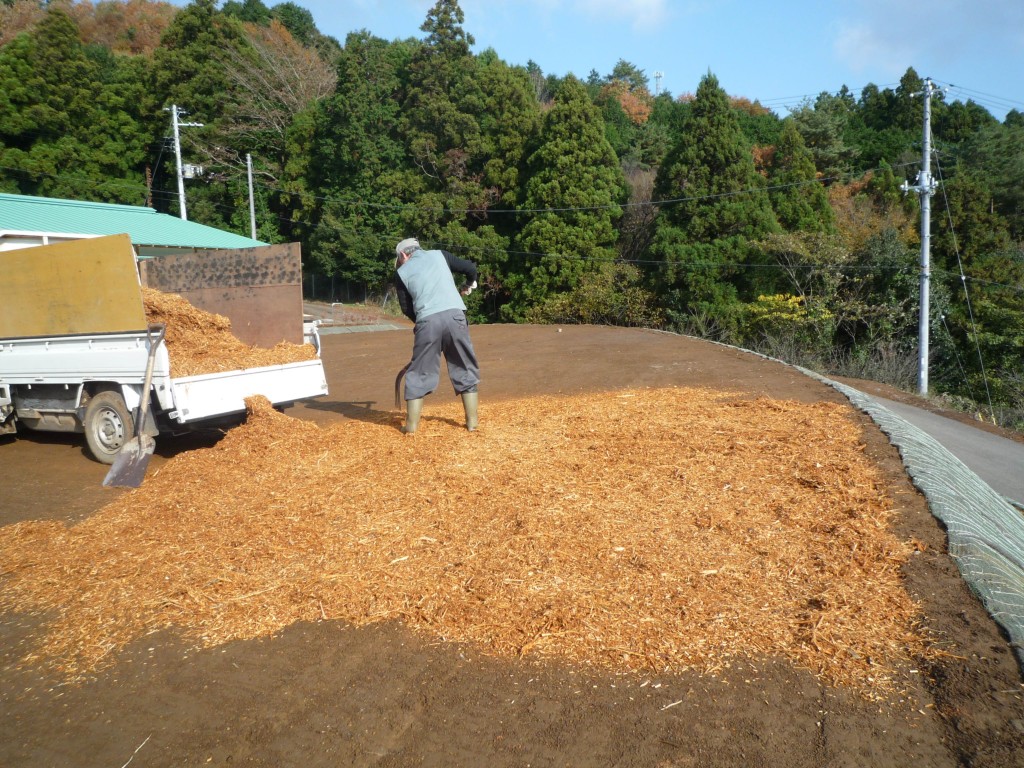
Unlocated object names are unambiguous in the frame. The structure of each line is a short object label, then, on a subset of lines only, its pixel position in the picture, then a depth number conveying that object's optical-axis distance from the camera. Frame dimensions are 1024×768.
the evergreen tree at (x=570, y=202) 29.88
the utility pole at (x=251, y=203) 32.37
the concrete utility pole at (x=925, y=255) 20.56
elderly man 7.10
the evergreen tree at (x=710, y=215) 25.14
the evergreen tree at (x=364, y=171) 35.47
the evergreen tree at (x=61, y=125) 36.00
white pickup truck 7.33
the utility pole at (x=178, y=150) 28.09
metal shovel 6.93
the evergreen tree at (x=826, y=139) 35.69
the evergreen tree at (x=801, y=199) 26.55
